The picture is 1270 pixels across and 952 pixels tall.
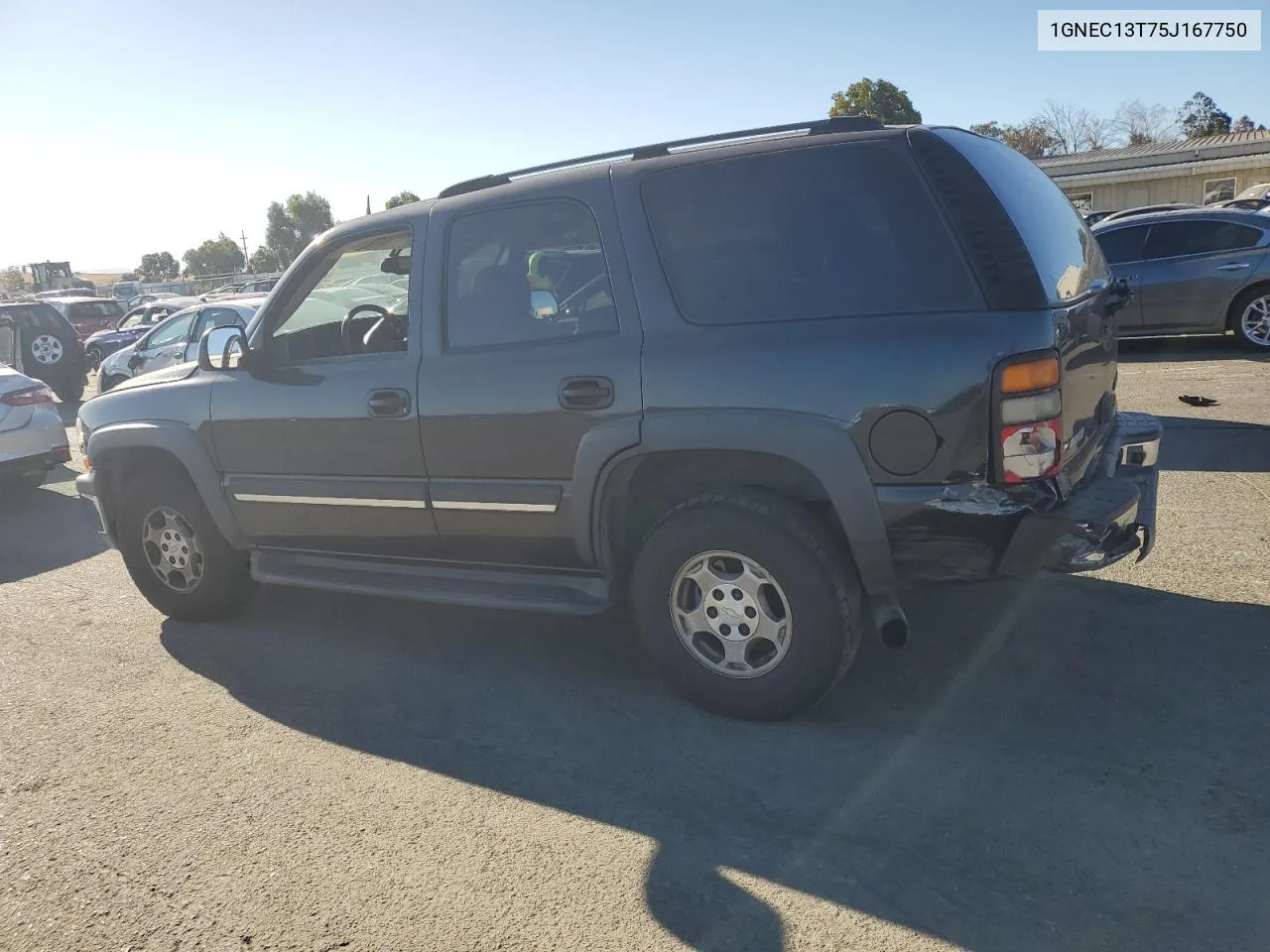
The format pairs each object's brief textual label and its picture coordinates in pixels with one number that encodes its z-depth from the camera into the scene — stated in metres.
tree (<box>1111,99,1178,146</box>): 56.74
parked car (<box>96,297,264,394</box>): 12.52
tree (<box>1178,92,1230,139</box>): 59.88
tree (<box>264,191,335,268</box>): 76.81
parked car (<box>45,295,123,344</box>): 23.83
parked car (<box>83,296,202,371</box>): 20.32
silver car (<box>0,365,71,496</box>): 8.90
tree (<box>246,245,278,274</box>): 73.56
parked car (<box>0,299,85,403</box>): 15.71
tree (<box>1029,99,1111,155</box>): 59.91
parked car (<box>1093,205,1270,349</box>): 10.77
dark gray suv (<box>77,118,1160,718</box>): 3.31
